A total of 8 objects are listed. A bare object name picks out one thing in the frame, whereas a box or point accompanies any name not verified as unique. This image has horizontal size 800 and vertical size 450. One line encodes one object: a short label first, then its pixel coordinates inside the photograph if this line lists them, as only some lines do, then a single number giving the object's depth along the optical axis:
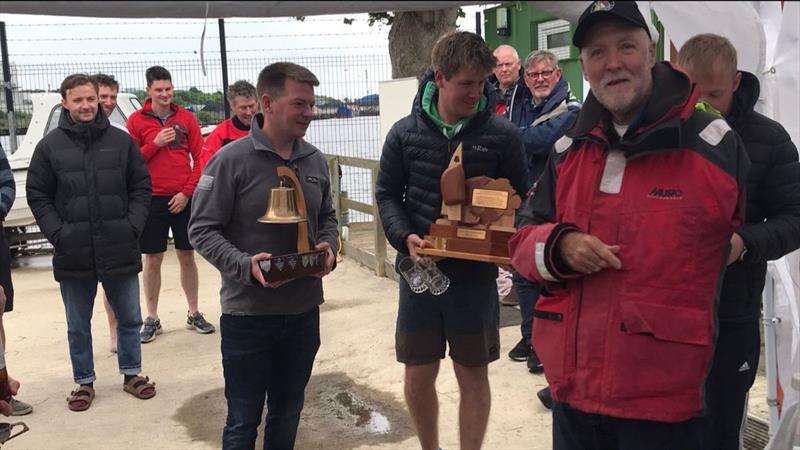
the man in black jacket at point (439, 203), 3.39
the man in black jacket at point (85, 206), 4.95
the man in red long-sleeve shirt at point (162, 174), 6.44
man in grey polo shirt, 3.25
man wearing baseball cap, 2.07
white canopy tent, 2.92
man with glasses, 4.73
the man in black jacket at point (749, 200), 2.72
